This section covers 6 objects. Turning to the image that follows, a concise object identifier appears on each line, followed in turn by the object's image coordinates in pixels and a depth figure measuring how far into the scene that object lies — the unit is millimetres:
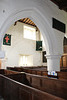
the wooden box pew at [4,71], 3433
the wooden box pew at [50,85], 1530
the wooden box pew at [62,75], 2533
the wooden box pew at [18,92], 1003
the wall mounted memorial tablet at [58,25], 3387
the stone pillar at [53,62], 3281
